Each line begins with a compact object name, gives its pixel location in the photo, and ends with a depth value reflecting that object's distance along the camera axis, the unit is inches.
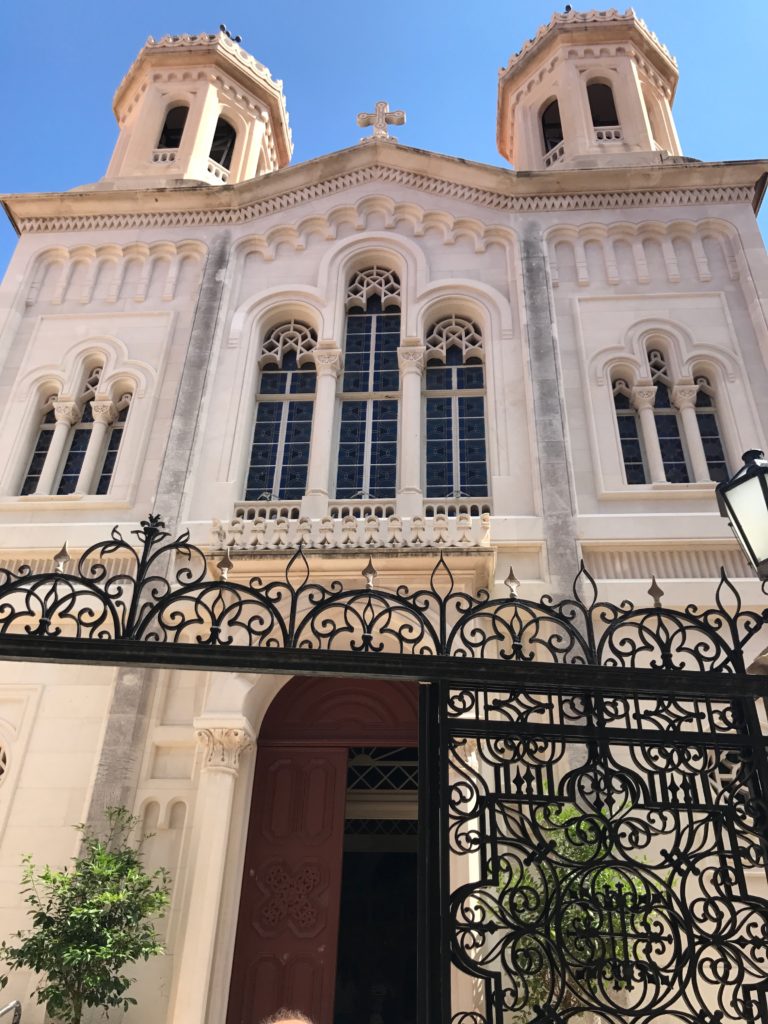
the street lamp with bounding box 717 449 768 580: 154.9
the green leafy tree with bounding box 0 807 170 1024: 271.9
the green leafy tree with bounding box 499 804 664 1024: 139.4
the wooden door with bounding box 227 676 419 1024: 325.7
